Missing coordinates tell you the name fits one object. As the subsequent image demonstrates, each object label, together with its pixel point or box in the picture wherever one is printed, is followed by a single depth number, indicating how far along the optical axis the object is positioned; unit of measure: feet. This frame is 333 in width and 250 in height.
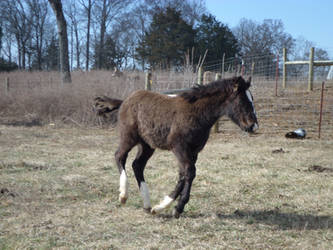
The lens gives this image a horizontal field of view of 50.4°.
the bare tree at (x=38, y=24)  152.81
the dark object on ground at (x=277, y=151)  29.71
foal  14.39
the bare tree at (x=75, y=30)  154.13
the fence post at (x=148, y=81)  41.78
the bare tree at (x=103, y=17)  141.08
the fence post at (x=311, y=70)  51.47
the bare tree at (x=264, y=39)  144.36
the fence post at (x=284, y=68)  55.53
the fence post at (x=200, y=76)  41.83
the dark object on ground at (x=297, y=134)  37.50
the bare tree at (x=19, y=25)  145.79
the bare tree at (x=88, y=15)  141.90
